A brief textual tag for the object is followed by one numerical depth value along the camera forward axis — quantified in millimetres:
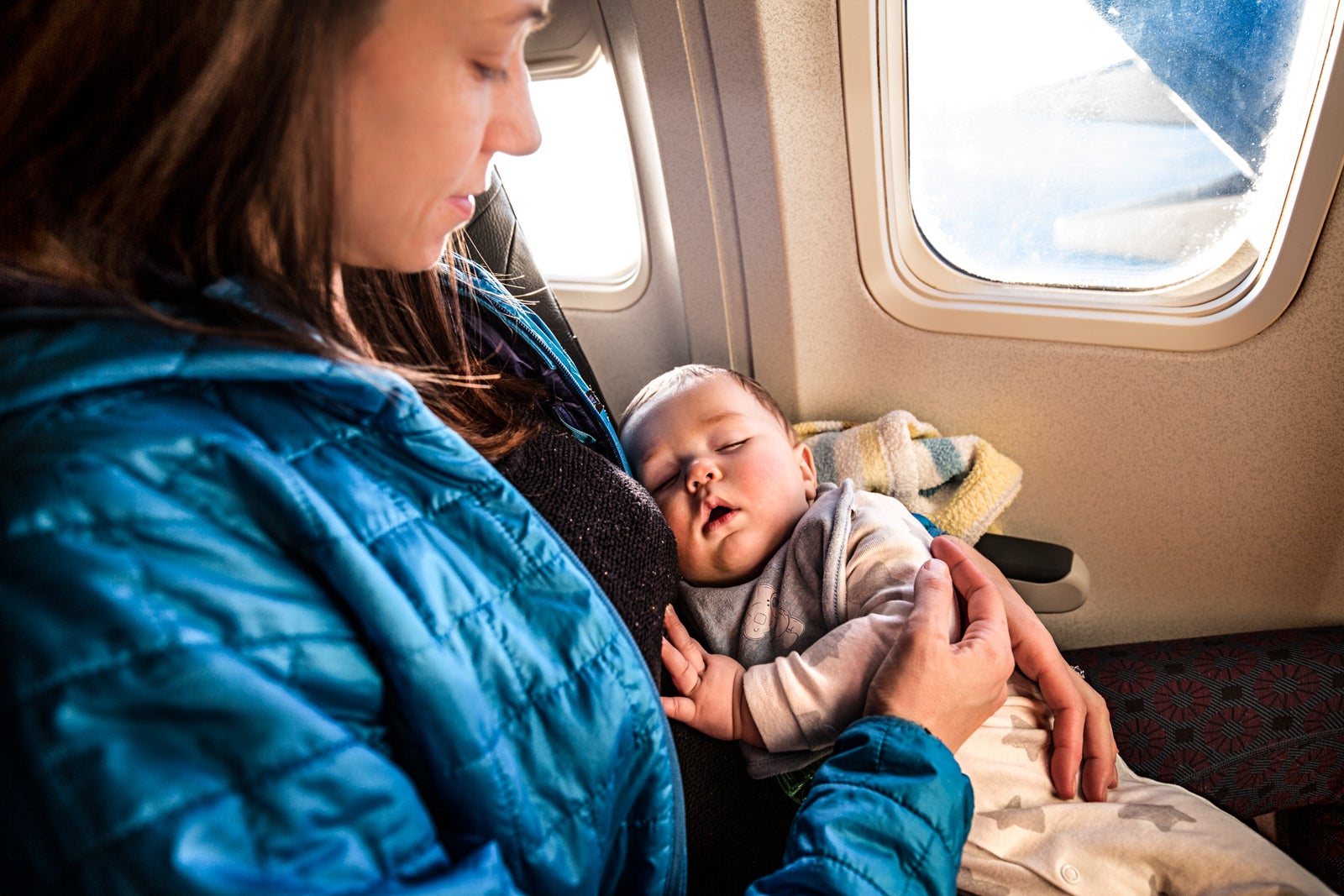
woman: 536
